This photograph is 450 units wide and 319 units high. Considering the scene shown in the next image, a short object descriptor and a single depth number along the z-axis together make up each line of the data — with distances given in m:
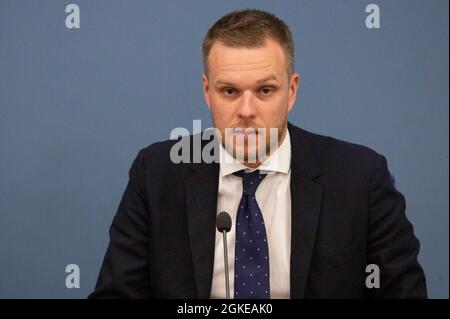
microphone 3.28
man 3.42
